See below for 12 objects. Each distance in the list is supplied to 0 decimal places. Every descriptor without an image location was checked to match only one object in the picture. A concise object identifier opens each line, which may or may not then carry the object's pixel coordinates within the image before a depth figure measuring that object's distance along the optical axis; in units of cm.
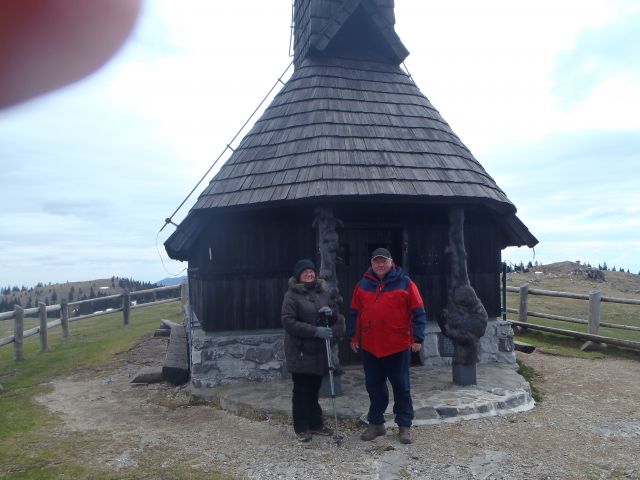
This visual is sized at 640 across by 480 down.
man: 446
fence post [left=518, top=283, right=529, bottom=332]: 1128
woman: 460
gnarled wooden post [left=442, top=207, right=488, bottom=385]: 596
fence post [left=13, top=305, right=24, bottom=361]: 968
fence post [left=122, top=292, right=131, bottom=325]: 1452
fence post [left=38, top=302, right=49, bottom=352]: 1086
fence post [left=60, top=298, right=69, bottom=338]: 1255
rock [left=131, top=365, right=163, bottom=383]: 721
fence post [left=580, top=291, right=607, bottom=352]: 950
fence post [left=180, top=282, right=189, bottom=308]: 1592
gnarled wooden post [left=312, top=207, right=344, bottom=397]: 568
